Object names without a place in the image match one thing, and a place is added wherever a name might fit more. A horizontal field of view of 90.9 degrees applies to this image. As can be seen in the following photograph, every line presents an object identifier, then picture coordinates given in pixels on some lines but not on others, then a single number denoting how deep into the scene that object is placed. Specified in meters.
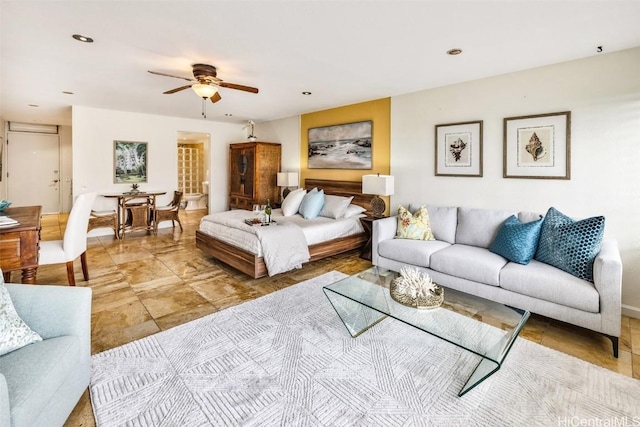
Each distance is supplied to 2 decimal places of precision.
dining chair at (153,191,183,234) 6.44
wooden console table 2.37
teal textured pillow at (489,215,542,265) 2.96
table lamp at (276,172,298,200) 6.37
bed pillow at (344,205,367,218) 4.91
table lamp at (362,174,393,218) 4.54
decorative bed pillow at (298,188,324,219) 4.95
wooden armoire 6.67
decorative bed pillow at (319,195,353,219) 4.89
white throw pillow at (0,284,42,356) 1.42
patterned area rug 1.69
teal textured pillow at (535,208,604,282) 2.59
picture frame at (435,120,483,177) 3.95
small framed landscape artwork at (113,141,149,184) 6.30
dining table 6.08
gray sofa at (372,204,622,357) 2.36
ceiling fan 3.41
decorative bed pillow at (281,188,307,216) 5.21
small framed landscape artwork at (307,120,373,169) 5.21
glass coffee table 1.86
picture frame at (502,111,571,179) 3.30
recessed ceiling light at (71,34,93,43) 2.73
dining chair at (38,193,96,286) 3.13
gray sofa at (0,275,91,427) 1.22
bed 3.67
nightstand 4.68
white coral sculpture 2.29
